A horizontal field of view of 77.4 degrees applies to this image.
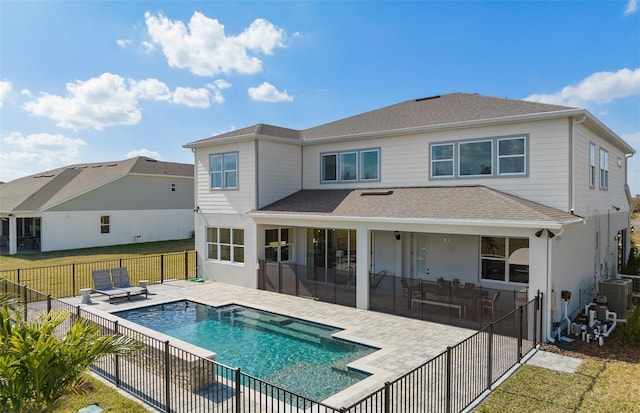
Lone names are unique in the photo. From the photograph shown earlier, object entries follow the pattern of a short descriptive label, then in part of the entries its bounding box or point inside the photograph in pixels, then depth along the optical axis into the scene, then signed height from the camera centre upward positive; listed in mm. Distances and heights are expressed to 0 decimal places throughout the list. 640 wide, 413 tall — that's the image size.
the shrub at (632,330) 10430 -3356
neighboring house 30719 -282
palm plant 5121 -2084
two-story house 11961 +239
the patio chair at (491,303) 11391 -2933
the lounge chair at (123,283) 15688 -3266
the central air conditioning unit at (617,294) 13250 -3085
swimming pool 8695 -3892
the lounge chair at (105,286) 15234 -3344
